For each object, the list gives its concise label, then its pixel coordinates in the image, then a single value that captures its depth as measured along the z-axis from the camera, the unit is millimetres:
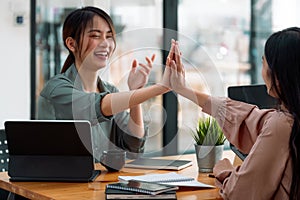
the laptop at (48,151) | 2367
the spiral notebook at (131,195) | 2068
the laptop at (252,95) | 2715
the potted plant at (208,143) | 2656
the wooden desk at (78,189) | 2174
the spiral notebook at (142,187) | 2092
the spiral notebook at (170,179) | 2309
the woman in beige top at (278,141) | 2002
